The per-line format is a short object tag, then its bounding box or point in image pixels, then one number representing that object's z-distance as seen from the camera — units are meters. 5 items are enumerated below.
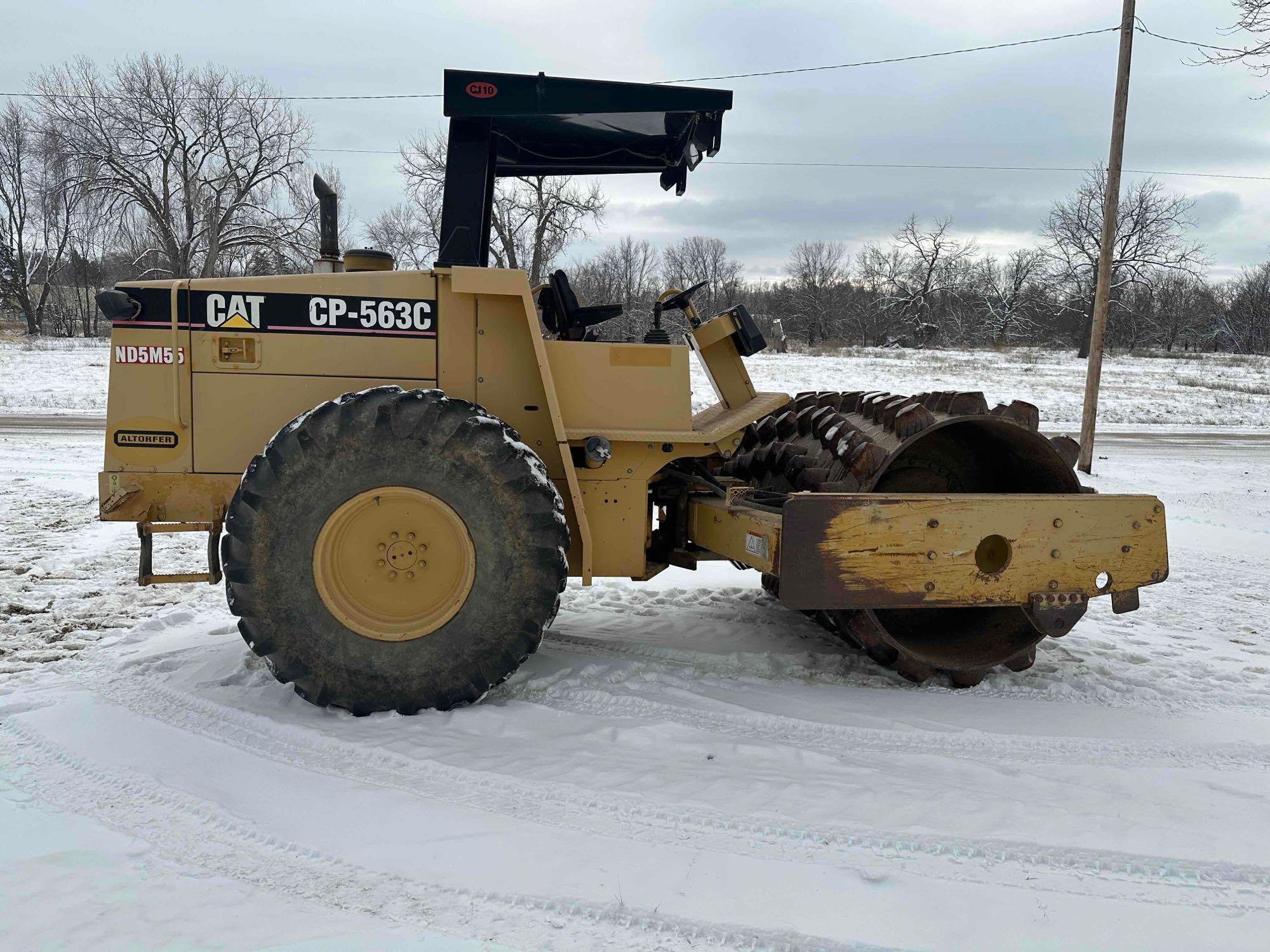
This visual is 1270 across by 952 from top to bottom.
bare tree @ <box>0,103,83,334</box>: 39.91
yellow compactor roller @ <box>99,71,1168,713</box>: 3.52
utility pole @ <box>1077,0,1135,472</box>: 12.09
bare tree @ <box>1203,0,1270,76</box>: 9.56
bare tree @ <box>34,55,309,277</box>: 31.28
